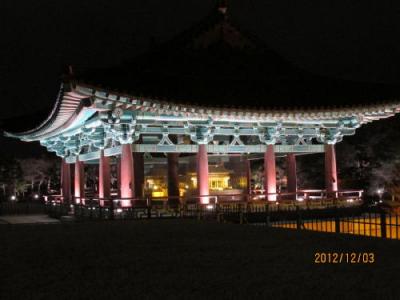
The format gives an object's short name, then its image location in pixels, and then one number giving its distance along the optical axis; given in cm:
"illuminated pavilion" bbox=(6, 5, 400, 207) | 2405
